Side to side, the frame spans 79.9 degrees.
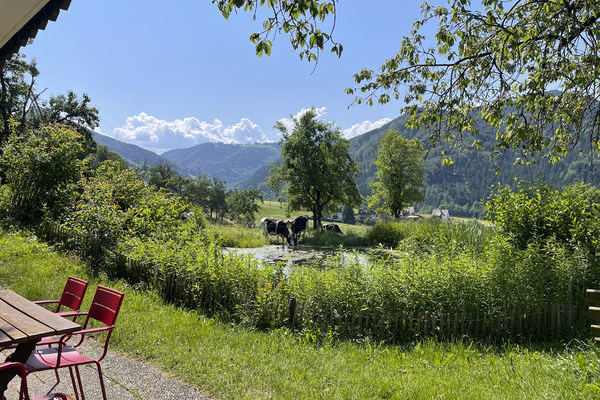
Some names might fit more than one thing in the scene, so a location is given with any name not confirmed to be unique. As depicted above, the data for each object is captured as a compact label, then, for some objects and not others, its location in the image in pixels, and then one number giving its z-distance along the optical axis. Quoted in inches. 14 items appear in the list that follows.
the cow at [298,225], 706.8
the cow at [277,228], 686.5
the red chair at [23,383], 77.1
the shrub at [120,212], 319.0
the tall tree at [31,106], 1039.6
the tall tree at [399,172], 1332.4
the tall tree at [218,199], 3009.4
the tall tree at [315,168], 984.3
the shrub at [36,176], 415.5
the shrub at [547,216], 254.2
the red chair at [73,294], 127.0
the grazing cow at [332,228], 966.9
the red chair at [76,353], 99.1
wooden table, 85.1
